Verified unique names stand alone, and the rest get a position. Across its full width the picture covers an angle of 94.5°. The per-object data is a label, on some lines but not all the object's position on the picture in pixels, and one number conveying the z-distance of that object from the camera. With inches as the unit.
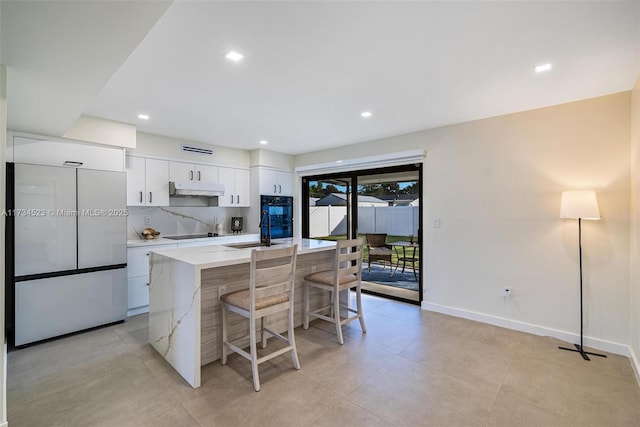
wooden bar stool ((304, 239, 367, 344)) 117.7
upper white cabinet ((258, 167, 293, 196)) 208.5
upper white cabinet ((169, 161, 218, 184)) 175.3
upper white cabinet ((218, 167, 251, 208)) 199.3
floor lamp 105.8
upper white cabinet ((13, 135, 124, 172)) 120.6
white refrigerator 113.6
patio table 181.2
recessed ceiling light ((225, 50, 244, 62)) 82.3
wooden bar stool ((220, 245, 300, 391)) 87.4
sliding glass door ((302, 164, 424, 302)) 173.8
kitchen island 88.1
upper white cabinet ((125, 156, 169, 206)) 157.8
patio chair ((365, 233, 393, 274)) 197.2
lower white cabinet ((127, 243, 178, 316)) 147.0
